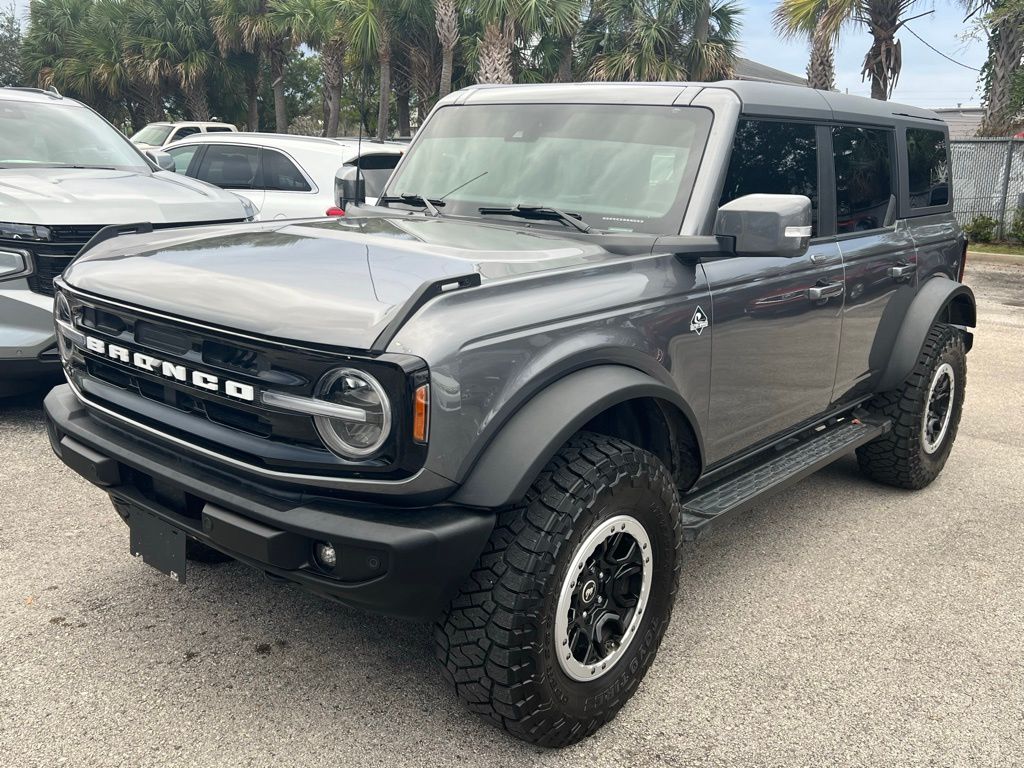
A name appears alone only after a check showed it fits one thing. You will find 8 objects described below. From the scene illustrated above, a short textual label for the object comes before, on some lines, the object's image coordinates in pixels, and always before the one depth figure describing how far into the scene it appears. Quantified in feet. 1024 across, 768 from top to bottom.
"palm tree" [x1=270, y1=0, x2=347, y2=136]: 90.94
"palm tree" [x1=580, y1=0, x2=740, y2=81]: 76.89
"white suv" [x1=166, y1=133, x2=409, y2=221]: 29.96
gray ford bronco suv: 7.75
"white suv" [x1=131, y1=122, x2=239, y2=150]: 70.44
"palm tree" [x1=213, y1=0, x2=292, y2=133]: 102.58
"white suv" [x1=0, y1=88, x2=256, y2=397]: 17.11
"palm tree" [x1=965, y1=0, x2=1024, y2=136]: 62.18
